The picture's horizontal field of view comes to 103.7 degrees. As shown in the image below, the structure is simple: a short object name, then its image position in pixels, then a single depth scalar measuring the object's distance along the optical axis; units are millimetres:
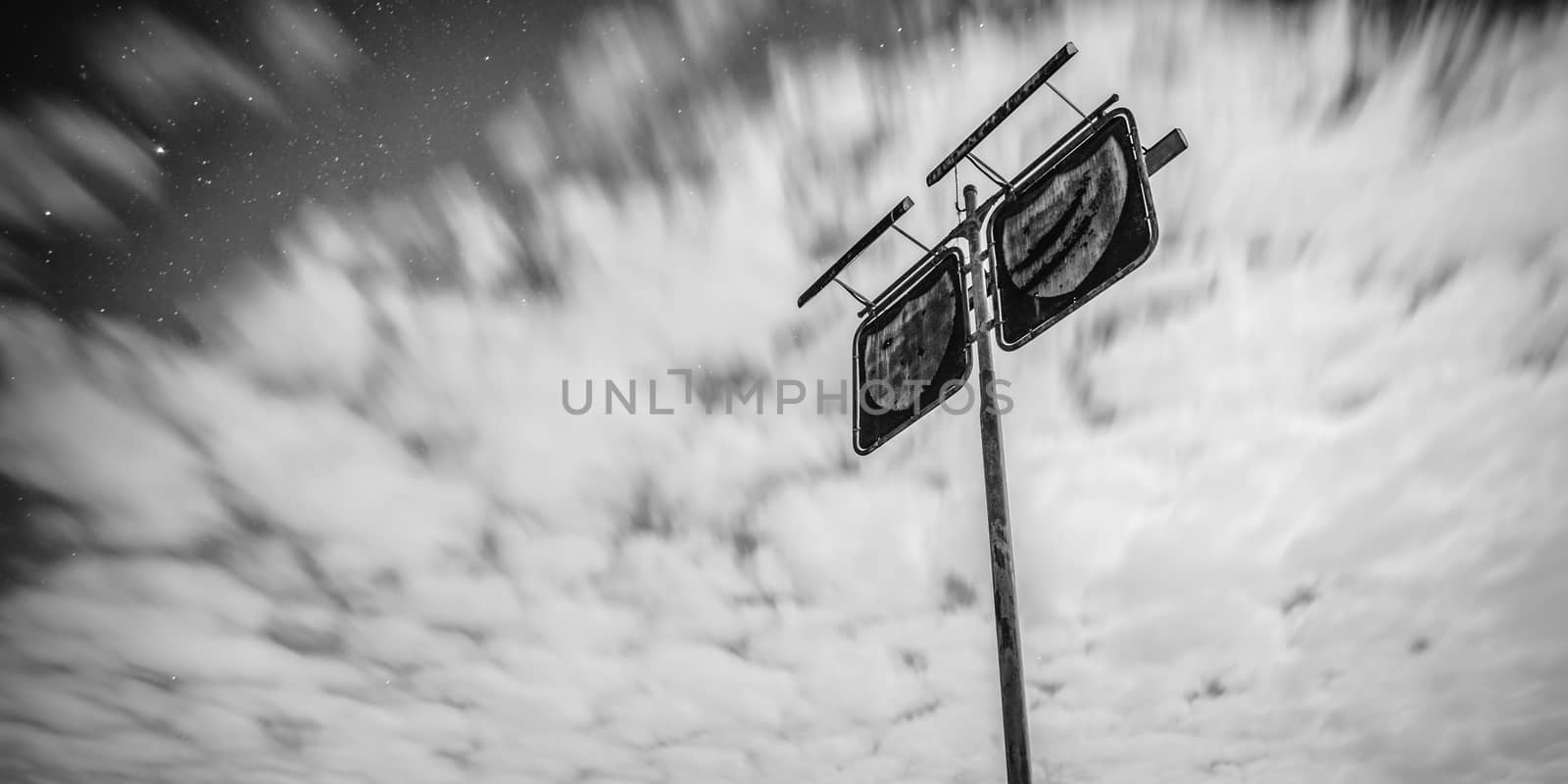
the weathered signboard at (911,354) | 3922
